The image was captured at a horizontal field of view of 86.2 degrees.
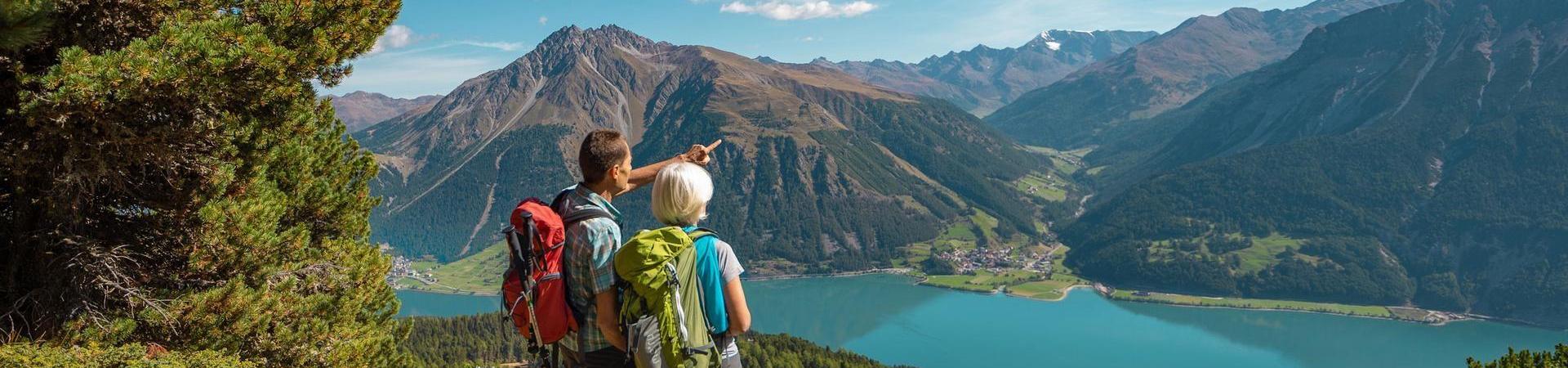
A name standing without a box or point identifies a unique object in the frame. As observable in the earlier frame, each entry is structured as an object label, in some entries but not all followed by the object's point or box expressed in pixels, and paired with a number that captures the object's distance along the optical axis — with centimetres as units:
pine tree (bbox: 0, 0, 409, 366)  751
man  475
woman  453
